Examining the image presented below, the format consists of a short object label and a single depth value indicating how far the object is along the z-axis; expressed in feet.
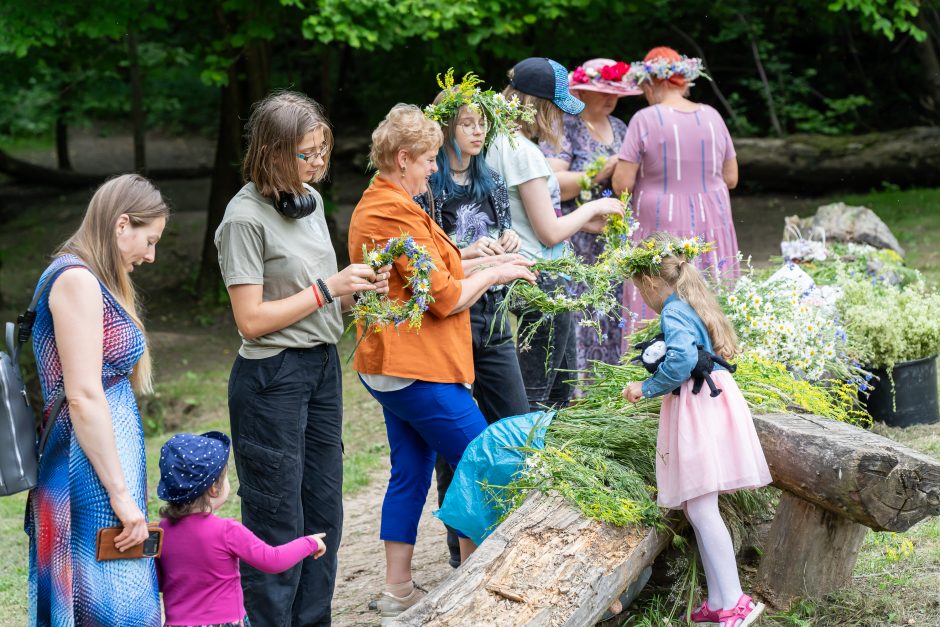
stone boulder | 28.12
